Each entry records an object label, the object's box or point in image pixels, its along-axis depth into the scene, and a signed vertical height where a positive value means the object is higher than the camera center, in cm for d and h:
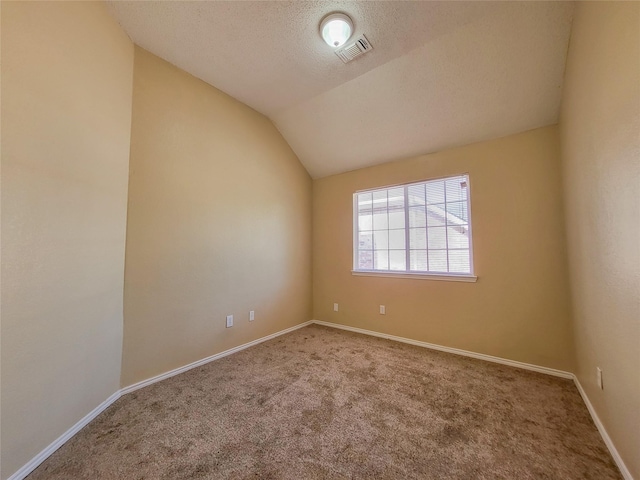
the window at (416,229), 278 +27
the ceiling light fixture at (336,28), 174 +168
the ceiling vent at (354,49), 195 +170
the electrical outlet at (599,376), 148 -81
